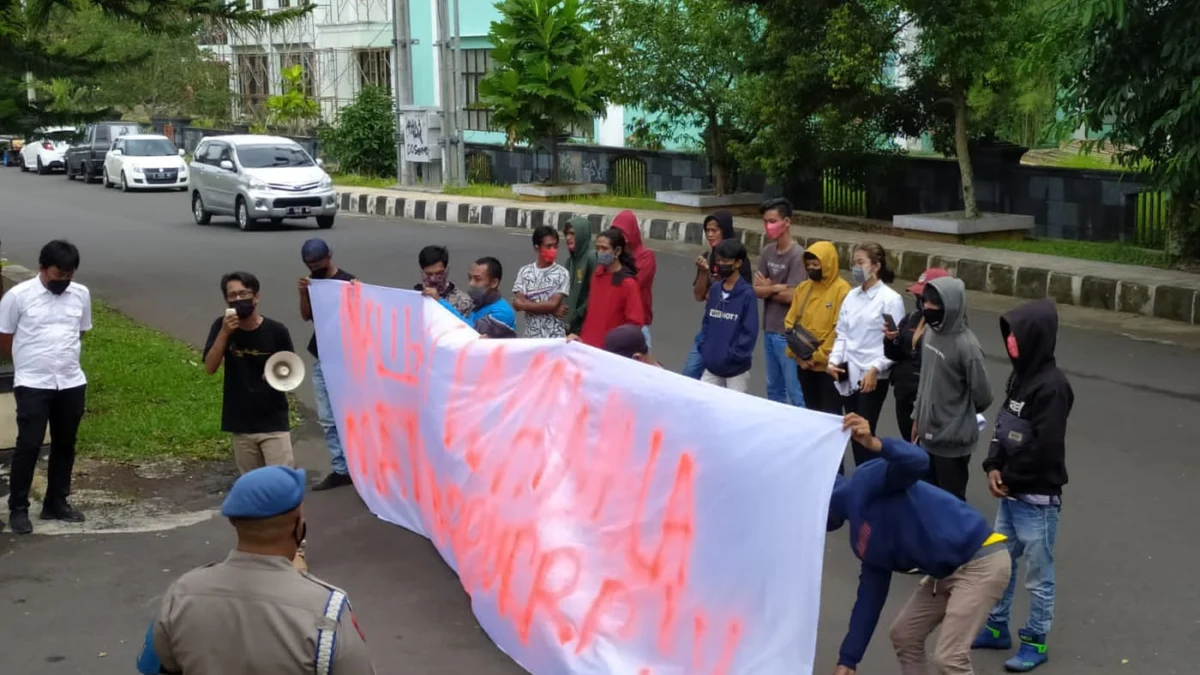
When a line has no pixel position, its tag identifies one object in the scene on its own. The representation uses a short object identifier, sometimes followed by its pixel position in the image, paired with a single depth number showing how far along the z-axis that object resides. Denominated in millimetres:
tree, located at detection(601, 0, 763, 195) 21703
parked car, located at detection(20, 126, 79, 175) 41938
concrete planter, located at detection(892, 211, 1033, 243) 18359
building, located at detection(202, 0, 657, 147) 39156
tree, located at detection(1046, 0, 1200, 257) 13414
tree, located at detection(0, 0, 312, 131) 14898
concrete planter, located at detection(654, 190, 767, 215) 22969
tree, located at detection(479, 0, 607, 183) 26422
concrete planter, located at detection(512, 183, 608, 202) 26516
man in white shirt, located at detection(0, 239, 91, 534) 7766
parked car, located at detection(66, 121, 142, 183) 37750
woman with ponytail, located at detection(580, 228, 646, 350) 8531
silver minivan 23688
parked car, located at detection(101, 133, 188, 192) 33875
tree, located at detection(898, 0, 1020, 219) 17250
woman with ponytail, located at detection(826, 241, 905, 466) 7652
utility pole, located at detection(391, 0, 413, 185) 29156
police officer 3275
